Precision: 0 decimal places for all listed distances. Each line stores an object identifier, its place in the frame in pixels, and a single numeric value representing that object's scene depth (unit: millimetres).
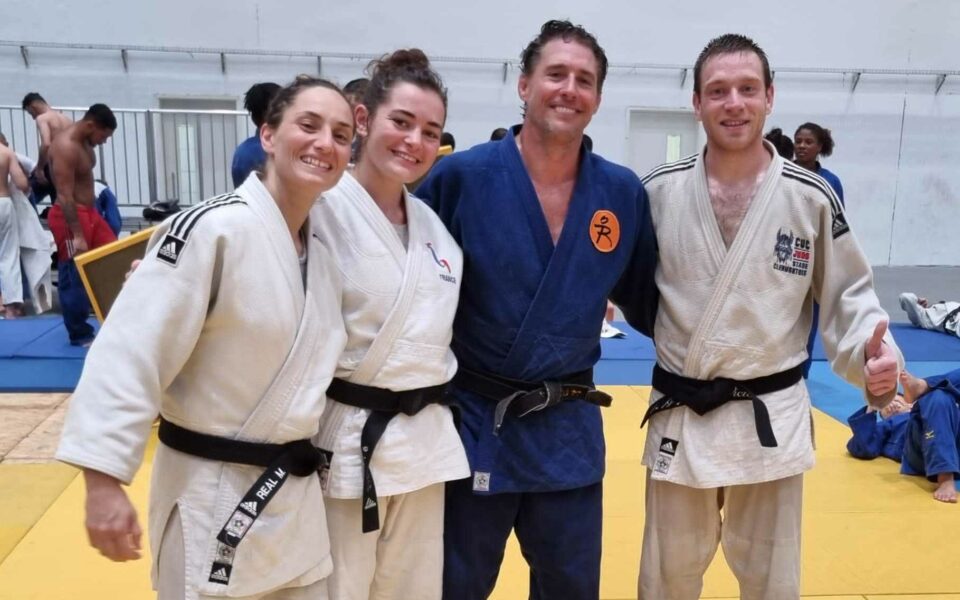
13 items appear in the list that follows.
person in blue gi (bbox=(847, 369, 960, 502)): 3668
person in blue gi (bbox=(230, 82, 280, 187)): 3486
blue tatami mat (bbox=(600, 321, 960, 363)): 6305
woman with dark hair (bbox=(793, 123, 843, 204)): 5570
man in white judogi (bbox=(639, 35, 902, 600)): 2082
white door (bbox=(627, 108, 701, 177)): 10969
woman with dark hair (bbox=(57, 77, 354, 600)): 1384
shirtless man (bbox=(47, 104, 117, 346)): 5734
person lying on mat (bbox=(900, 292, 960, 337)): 7125
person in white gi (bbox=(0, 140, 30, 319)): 7066
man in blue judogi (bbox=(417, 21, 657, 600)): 1987
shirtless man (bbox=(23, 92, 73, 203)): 7082
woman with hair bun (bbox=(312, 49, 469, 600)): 1731
